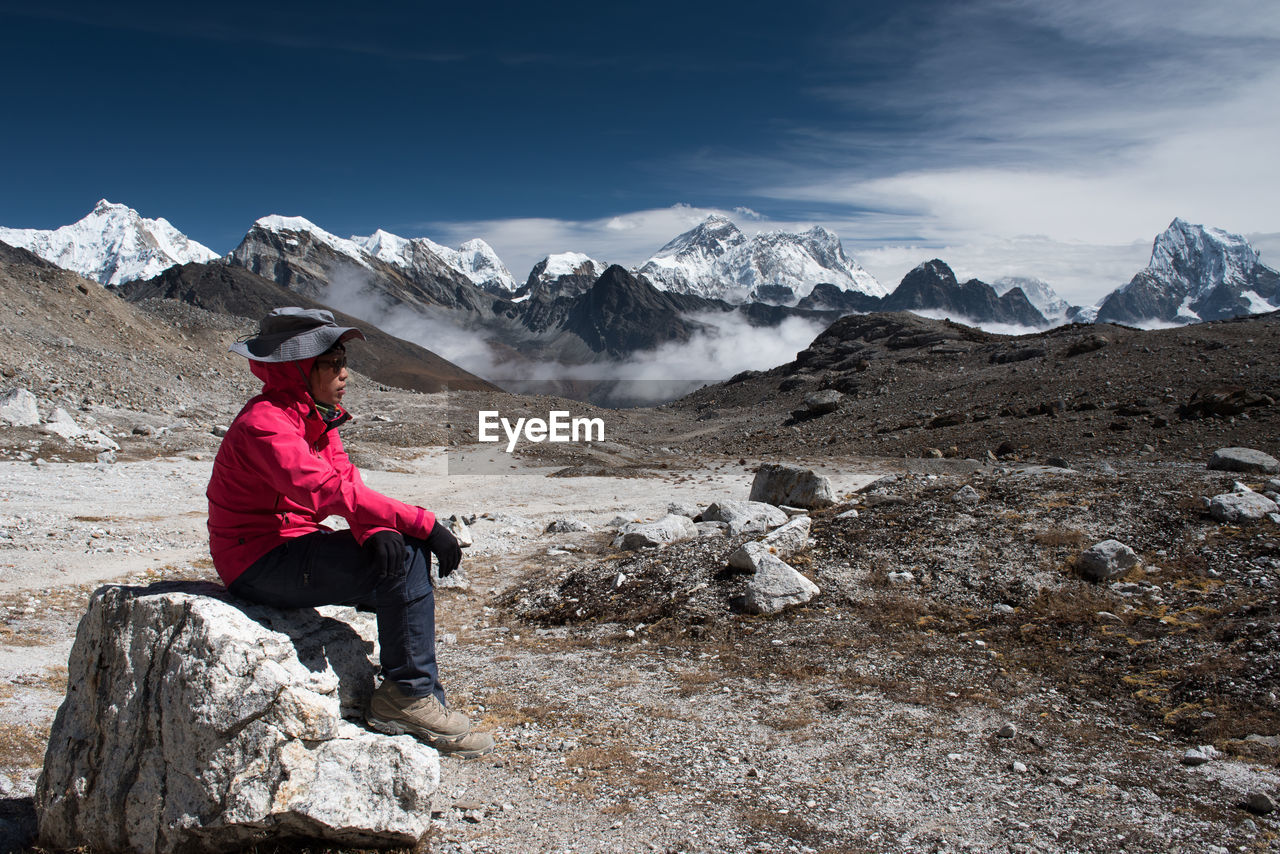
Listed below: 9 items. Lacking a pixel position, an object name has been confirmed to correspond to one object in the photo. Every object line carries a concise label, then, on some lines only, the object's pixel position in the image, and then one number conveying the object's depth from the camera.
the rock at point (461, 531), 13.82
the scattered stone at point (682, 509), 17.22
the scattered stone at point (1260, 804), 4.58
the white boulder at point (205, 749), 3.89
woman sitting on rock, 4.30
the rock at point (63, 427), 21.43
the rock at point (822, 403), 48.62
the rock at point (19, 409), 21.30
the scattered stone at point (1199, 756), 5.30
